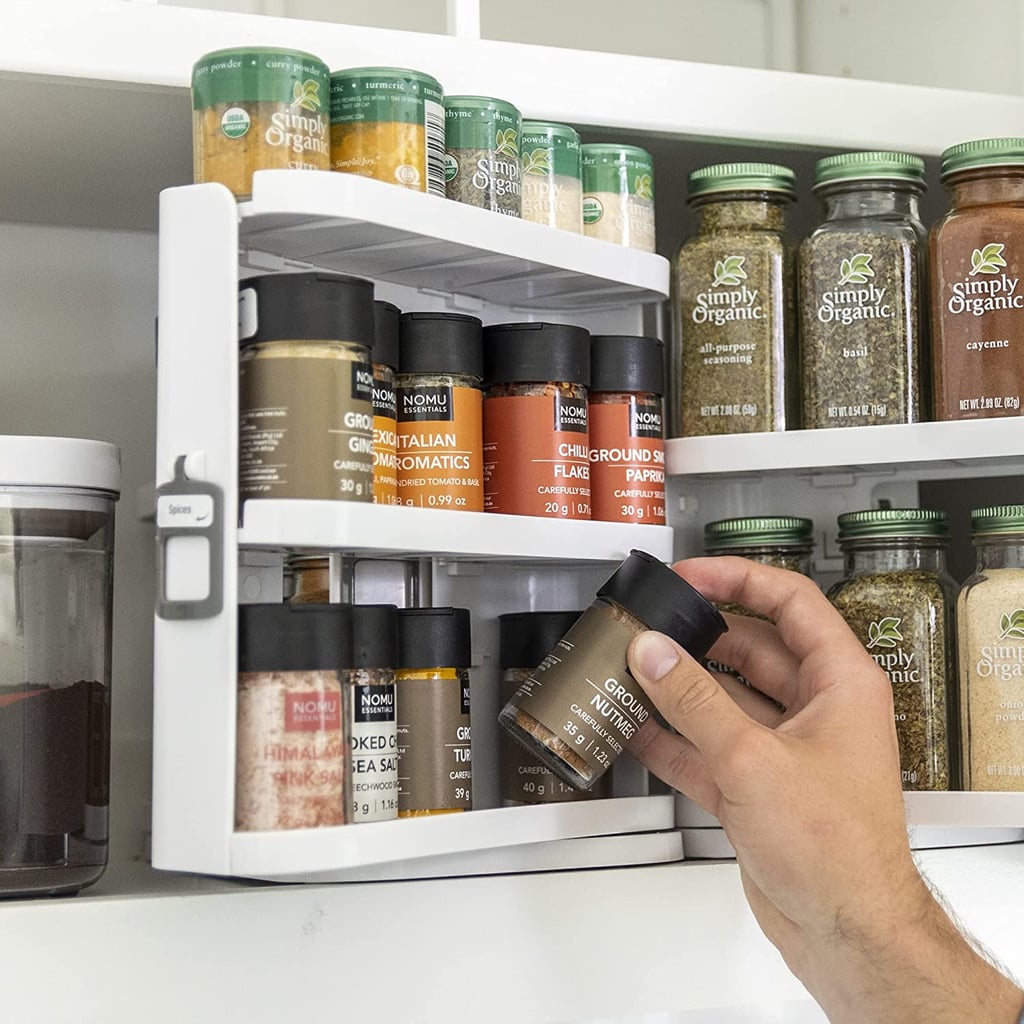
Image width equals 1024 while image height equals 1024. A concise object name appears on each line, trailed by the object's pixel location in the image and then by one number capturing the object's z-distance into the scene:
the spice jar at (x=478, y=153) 0.89
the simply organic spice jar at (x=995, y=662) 0.93
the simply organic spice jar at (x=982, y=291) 0.94
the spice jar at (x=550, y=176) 0.93
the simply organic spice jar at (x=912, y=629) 0.95
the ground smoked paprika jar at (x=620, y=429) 0.96
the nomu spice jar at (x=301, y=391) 0.77
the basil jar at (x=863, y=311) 0.96
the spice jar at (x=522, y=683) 0.93
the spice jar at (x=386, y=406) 0.85
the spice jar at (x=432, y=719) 0.86
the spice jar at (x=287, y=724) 0.76
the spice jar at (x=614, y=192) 0.97
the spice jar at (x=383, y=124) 0.83
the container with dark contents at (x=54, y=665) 0.88
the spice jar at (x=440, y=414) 0.86
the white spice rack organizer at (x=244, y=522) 0.76
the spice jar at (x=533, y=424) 0.91
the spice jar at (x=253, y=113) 0.79
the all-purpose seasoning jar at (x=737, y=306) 0.98
